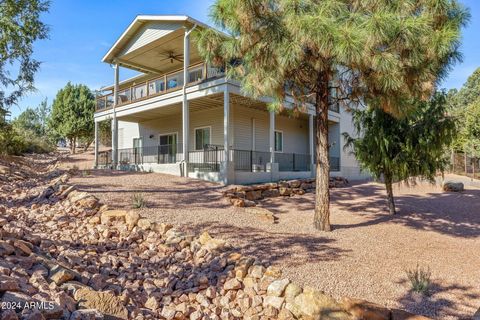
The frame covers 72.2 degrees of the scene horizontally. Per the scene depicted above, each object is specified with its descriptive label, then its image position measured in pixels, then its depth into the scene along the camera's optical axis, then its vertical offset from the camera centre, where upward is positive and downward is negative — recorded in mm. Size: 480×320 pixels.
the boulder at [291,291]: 4543 -1782
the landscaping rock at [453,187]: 14969 -1099
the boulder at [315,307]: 4184 -1876
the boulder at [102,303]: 3711 -1597
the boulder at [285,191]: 12265 -1029
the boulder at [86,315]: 3280 -1539
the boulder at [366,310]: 4082 -1852
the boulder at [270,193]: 11747 -1072
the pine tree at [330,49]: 5723 +2184
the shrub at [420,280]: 4699 -1740
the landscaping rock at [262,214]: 8352 -1316
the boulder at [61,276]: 3992 -1382
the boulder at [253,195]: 11034 -1062
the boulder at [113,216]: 7289 -1166
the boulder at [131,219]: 7012 -1181
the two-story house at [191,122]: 13352 +2236
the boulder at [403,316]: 4000 -1876
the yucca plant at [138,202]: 7995 -936
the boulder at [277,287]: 4664 -1774
